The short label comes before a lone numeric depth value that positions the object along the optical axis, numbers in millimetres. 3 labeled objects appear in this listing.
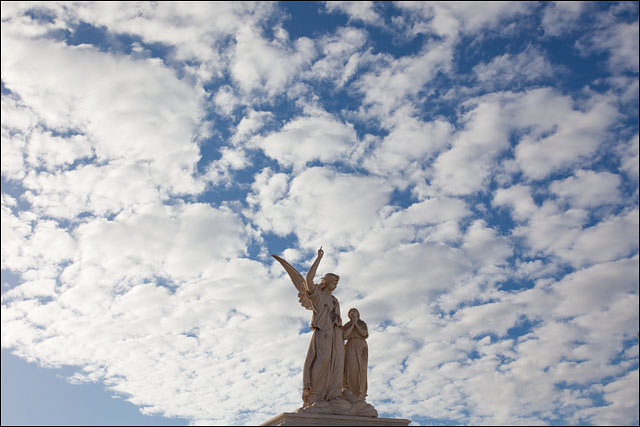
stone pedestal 13953
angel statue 15219
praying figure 15523
